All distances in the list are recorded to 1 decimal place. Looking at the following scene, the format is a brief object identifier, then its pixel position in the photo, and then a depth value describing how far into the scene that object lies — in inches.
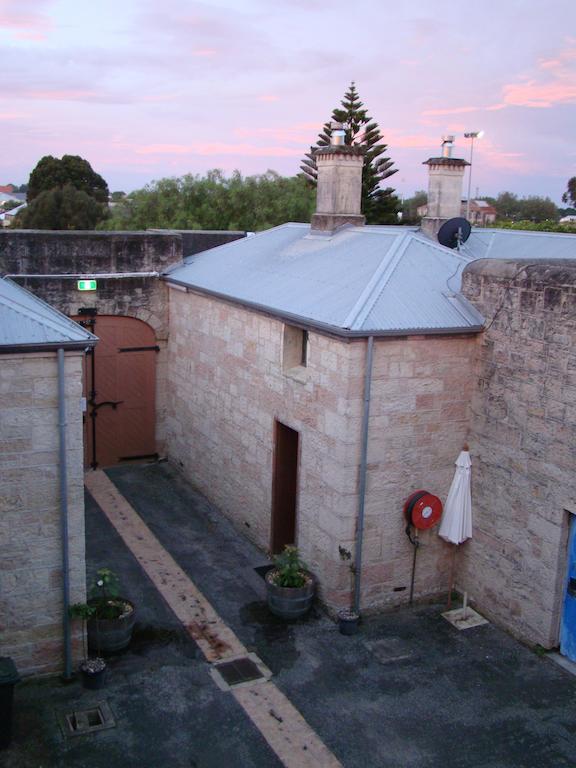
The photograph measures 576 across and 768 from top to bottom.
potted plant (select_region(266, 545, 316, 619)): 414.9
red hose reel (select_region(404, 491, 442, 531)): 411.8
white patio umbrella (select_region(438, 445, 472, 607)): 418.9
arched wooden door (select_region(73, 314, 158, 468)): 621.0
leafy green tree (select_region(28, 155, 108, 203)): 2253.9
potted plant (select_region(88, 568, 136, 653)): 374.6
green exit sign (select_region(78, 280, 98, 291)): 603.8
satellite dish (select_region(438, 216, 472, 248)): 522.6
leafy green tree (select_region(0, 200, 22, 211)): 4187.5
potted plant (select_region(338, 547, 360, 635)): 403.9
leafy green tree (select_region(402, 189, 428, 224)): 3129.9
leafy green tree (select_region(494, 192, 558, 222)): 2881.4
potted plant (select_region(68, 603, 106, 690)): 350.6
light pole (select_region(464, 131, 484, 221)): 611.5
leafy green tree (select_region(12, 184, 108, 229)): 1985.7
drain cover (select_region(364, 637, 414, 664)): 387.5
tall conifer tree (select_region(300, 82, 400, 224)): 1530.5
